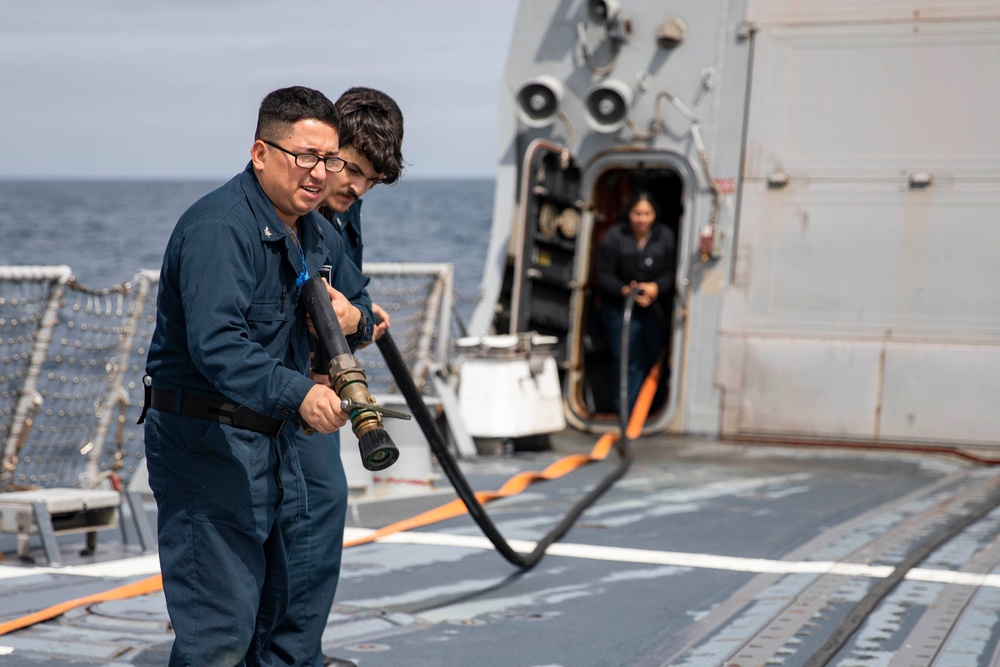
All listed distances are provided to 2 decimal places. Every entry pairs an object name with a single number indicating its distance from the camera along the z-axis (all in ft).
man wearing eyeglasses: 16.90
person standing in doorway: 59.57
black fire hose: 27.86
